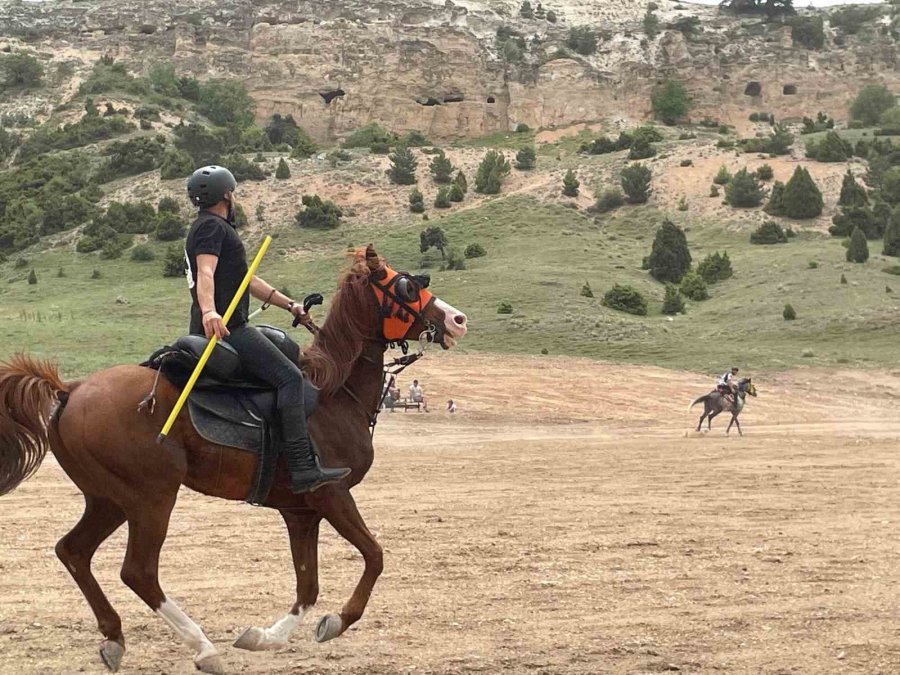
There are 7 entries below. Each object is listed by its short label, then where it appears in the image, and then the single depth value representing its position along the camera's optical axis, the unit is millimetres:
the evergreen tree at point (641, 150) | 79500
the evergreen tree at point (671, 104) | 103125
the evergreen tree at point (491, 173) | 75000
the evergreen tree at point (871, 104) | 97688
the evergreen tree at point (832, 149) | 75062
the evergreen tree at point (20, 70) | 100750
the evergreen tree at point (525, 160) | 80250
